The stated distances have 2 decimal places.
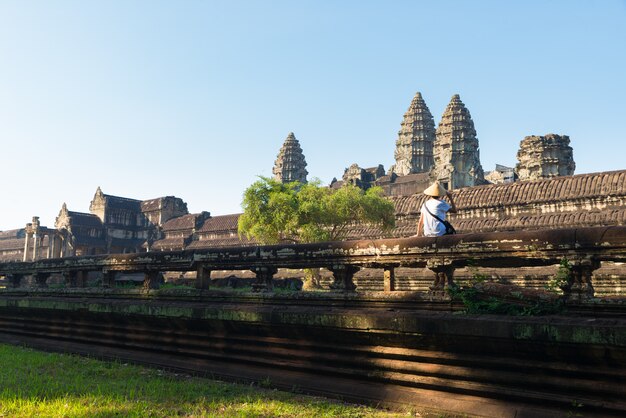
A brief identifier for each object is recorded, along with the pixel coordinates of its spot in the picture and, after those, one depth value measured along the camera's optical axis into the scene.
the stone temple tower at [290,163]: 95.81
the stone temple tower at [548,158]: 56.72
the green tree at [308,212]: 26.97
